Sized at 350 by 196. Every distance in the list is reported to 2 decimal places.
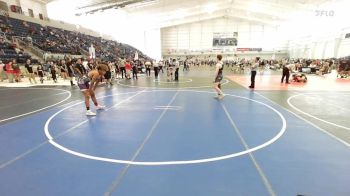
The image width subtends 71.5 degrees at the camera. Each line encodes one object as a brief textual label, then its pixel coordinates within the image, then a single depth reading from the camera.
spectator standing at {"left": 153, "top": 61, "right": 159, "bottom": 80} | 20.08
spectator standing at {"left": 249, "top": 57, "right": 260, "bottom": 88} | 13.41
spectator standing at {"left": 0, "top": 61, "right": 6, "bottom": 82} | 18.60
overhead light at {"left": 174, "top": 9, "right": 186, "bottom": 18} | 46.41
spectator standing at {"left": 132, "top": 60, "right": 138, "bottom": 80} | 20.91
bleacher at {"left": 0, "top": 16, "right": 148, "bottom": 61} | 26.22
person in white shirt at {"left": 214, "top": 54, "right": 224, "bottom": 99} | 10.23
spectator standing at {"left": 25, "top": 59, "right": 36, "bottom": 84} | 16.62
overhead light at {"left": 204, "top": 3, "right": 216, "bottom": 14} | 45.25
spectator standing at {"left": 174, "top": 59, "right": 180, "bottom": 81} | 17.98
